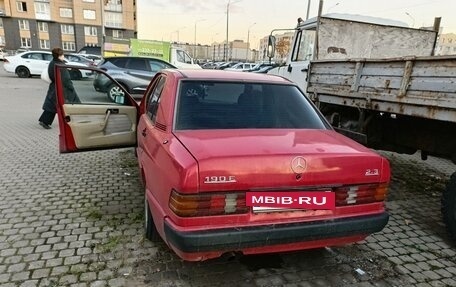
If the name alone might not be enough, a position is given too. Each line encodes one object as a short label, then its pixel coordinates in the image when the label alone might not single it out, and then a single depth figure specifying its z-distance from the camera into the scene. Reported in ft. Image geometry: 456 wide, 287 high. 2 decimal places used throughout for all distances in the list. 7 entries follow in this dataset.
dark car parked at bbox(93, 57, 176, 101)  41.16
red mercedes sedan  6.93
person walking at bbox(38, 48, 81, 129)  22.77
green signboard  66.23
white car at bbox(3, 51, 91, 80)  66.18
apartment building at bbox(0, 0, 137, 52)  171.12
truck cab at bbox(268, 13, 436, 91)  20.24
